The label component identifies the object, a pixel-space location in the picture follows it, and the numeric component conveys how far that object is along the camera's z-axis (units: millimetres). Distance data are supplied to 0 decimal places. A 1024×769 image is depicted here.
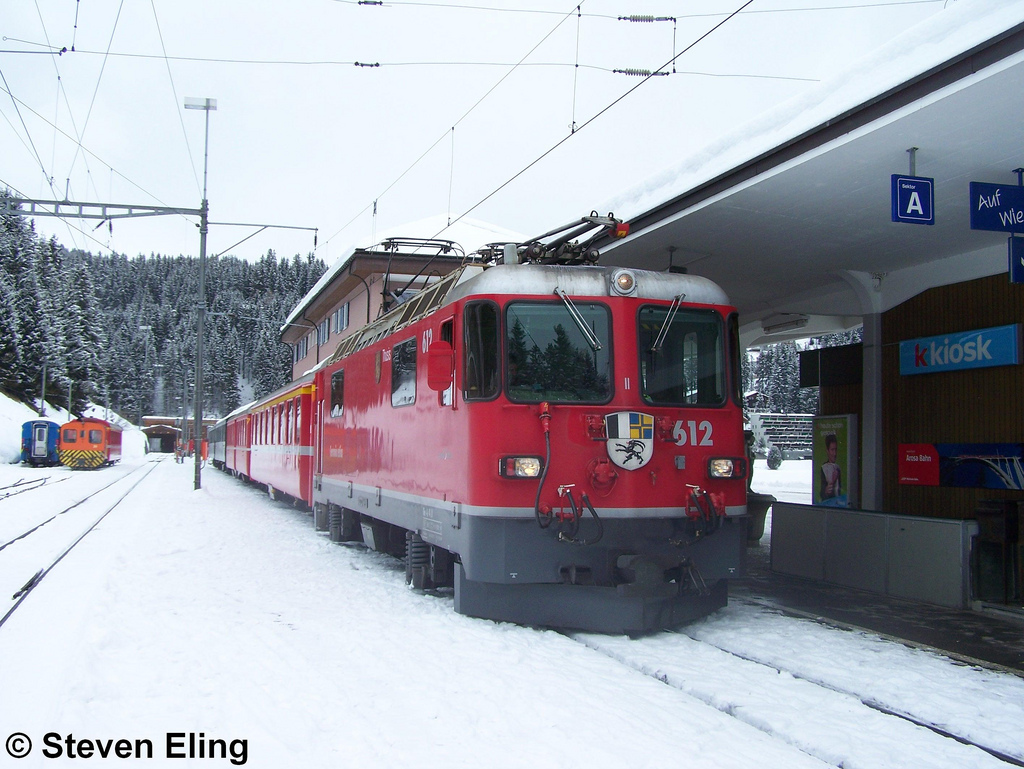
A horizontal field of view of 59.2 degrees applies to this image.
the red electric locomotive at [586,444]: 7000
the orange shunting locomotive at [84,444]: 45062
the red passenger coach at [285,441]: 17547
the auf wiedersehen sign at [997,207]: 7203
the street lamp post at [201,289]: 25781
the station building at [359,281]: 27234
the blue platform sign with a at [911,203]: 7195
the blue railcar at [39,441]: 44375
